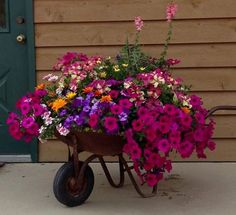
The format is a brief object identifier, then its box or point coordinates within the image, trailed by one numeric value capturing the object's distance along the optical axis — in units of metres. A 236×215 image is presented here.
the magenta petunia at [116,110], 3.12
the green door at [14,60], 4.60
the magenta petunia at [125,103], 3.16
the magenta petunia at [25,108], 3.37
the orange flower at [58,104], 3.25
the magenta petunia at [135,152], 3.09
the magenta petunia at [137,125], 3.09
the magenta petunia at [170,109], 3.15
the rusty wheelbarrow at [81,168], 3.26
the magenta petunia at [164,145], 3.06
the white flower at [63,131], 3.19
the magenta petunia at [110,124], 3.07
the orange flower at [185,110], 3.25
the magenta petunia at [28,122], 3.32
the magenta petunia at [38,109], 3.32
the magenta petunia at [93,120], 3.10
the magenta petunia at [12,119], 3.44
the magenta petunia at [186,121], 3.15
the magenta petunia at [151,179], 3.22
